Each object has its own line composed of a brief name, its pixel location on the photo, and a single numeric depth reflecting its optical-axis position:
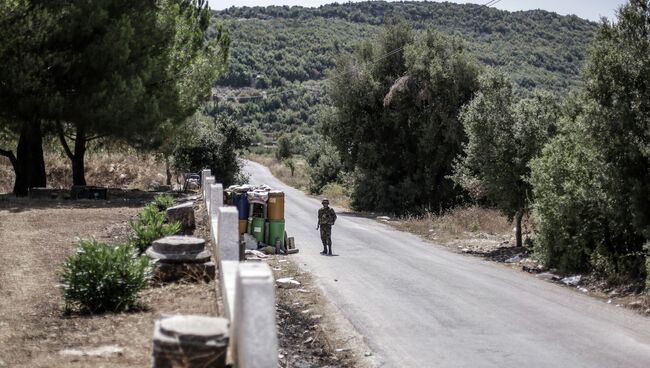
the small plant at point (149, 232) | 13.04
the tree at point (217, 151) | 43.91
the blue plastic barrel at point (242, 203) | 19.33
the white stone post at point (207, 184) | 19.78
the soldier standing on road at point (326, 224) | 19.68
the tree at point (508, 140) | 22.14
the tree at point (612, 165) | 14.94
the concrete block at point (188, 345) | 5.60
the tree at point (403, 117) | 36.88
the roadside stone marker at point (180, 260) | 10.70
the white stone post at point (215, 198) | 15.59
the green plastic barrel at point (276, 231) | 19.33
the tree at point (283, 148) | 92.06
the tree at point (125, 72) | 27.34
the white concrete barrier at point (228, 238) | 9.55
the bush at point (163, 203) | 20.81
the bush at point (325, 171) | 57.42
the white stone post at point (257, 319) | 5.03
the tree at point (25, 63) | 25.39
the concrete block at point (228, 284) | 6.93
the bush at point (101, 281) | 9.24
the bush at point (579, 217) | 16.19
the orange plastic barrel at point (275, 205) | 19.06
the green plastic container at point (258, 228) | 19.36
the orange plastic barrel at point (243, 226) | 19.28
